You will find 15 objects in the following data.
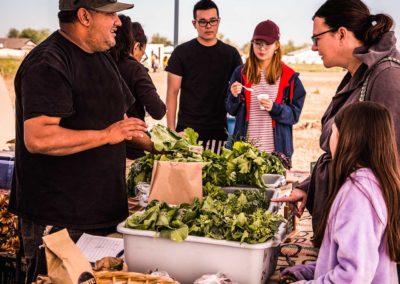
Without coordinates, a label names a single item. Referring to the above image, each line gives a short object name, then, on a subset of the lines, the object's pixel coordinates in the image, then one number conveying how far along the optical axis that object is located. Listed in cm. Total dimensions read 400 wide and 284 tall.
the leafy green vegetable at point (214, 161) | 239
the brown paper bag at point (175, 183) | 204
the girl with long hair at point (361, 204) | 140
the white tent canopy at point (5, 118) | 452
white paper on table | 183
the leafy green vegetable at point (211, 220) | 163
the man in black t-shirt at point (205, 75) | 399
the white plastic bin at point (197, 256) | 160
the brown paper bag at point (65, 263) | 146
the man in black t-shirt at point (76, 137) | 196
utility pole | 475
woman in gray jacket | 193
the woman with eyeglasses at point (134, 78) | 310
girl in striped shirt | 362
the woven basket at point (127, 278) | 151
